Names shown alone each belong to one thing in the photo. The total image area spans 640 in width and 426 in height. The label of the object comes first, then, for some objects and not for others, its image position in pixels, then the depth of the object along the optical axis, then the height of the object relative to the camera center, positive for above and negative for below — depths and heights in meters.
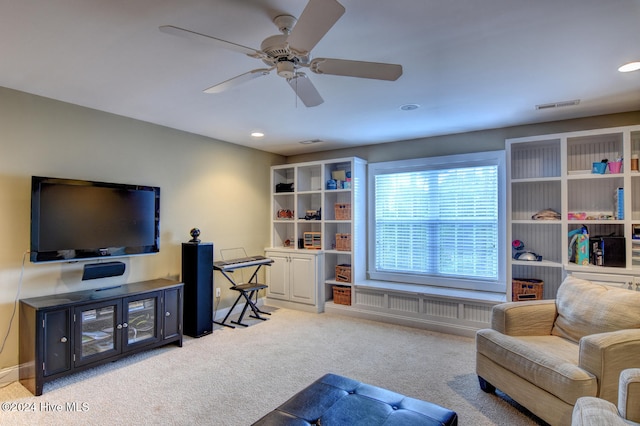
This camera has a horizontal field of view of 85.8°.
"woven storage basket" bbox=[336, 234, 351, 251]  4.86 -0.36
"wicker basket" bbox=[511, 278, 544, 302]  3.66 -0.78
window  4.19 -0.06
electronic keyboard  4.12 -0.59
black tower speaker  3.86 -0.83
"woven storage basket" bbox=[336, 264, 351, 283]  4.83 -0.80
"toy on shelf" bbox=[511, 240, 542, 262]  3.71 -0.40
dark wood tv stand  2.66 -0.97
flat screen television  2.90 -0.03
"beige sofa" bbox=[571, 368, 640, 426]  1.43 -0.84
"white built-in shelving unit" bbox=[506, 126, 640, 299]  3.18 +0.24
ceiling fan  1.39 +0.81
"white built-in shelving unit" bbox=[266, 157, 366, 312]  4.86 -0.23
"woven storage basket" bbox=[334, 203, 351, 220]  4.88 +0.08
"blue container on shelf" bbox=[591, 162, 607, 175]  3.31 +0.48
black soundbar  3.18 -0.51
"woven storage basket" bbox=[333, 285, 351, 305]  4.81 -1.10
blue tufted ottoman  1.60 -0.95
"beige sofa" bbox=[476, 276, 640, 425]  1.91 -0.88
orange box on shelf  5.12 -0.35
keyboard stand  4.14 -0.91
